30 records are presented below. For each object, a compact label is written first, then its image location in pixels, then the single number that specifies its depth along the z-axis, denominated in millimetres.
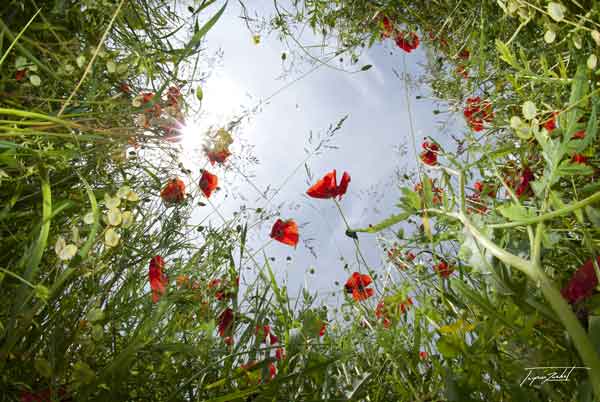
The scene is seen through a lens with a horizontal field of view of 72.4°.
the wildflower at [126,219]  416
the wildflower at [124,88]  736
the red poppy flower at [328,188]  814
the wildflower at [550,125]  654
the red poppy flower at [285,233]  914
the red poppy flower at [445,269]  621
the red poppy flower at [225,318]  632
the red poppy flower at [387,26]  1247
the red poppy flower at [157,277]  582
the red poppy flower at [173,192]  797
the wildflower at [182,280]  652
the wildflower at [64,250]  343
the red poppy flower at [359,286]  762
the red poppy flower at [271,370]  503
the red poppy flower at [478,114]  871
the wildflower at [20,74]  549
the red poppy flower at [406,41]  1254
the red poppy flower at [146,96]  735
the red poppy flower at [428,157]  939
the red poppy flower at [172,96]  844
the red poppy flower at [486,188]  677
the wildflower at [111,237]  391
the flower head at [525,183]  602
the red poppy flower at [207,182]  888
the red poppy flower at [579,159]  550
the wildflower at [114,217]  391
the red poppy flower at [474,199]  701
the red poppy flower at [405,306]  605
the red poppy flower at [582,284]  367
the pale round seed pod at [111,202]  396
